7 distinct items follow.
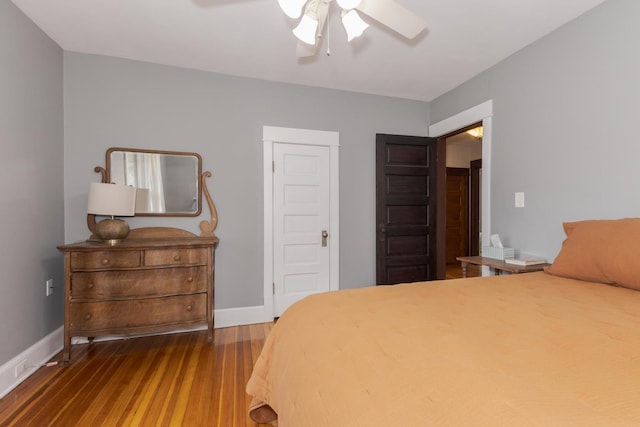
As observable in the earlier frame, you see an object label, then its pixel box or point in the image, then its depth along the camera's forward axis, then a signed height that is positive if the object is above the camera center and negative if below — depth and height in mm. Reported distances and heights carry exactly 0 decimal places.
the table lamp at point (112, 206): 2400 +49
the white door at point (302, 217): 3230 -53
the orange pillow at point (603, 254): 1477 -217
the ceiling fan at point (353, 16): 1483 +1013
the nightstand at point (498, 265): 2213 -402
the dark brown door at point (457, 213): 6031 -24
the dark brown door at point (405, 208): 3516 +46
